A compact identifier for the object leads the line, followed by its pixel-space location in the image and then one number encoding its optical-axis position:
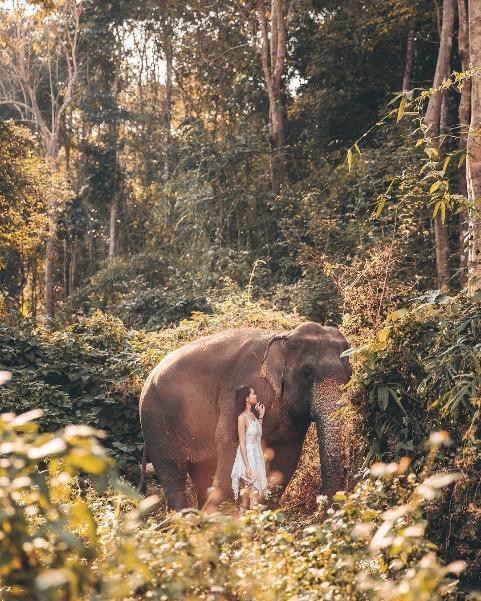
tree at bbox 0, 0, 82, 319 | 33.91
